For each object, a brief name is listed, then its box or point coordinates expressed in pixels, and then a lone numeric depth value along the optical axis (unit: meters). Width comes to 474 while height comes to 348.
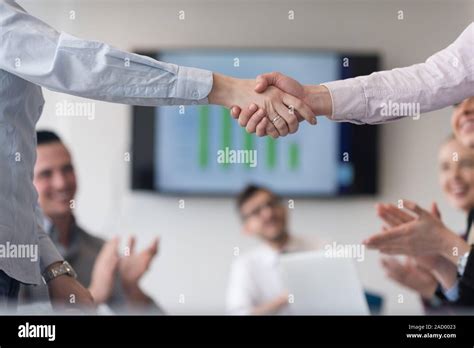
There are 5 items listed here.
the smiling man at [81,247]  2.64
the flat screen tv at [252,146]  2.79
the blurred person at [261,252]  2.67
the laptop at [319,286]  2.59
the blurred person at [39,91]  1.27
